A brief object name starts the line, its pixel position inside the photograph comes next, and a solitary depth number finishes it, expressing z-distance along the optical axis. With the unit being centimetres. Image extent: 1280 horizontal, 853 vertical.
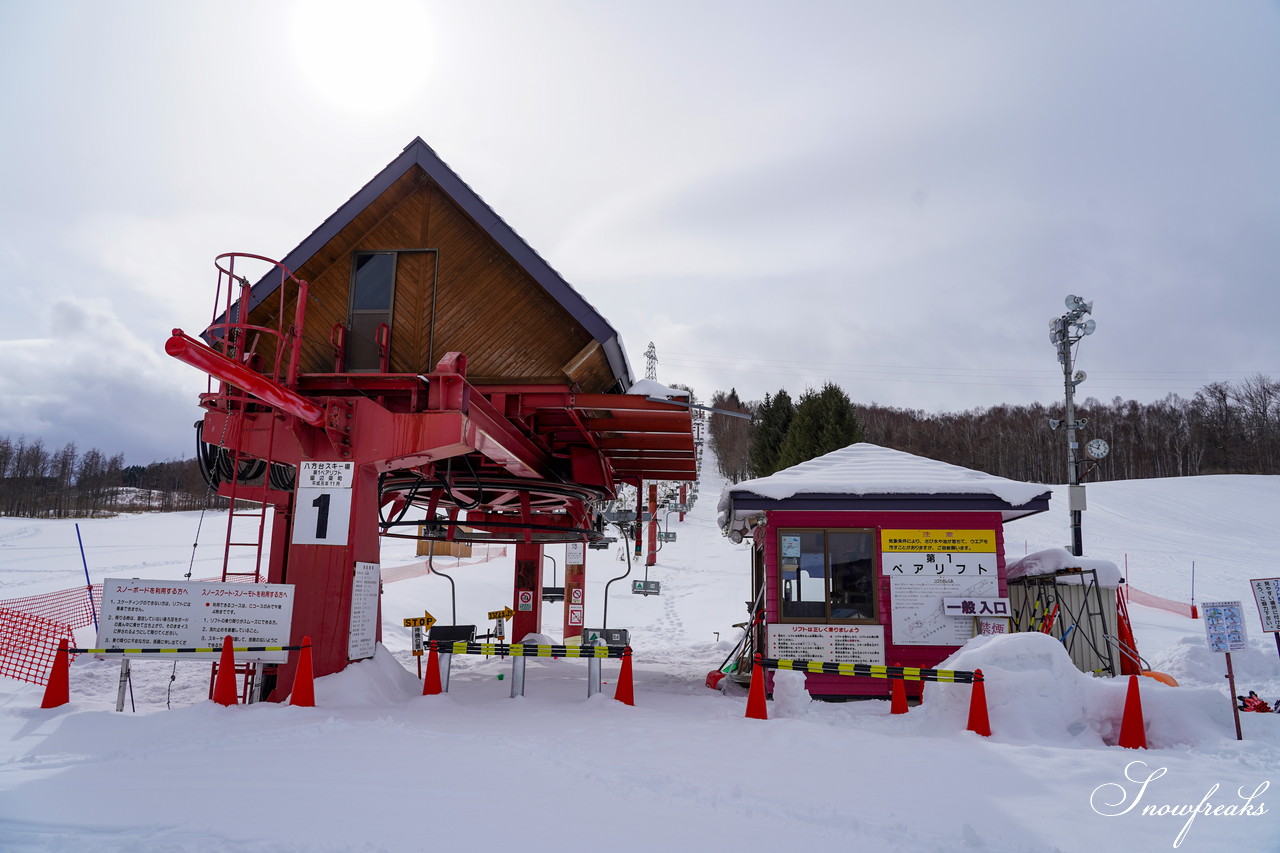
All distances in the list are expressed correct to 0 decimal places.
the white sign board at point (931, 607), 1150
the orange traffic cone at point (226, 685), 812
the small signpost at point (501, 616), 1738
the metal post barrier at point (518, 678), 1017
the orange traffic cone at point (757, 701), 933
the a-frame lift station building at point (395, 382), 979
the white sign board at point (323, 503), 984
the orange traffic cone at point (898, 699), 964
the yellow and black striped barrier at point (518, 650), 972
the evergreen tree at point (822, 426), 5122
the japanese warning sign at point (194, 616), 840
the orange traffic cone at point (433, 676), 991
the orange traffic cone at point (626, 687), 998
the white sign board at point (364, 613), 984
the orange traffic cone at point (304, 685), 852
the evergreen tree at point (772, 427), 6444
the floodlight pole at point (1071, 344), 2064
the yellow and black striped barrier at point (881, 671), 878
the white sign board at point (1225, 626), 922
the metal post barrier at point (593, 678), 1005
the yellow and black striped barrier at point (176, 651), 820
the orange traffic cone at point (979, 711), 838
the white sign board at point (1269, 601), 937
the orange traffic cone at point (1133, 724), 799
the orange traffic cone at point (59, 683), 809
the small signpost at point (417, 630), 1324
